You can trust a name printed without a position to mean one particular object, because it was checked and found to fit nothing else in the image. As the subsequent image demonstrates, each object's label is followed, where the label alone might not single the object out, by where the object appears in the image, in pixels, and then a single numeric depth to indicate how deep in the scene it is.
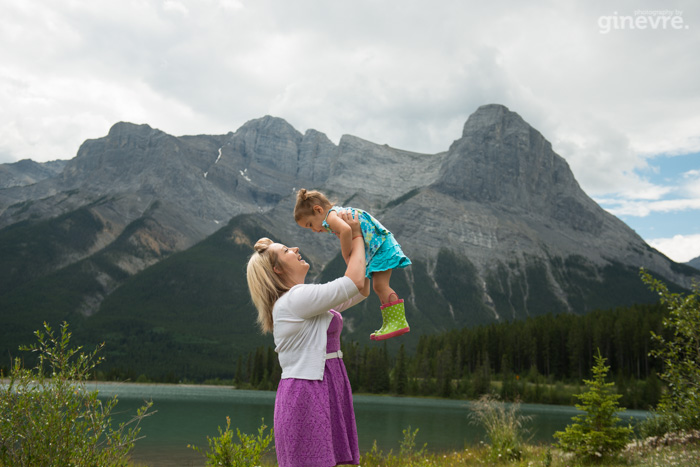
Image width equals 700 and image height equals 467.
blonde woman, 4.54
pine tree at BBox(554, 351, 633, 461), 12.94
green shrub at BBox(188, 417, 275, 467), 10.09
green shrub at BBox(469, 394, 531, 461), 14.76
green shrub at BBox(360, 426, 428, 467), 13.24
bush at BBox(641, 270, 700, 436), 12.98
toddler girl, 5.14
